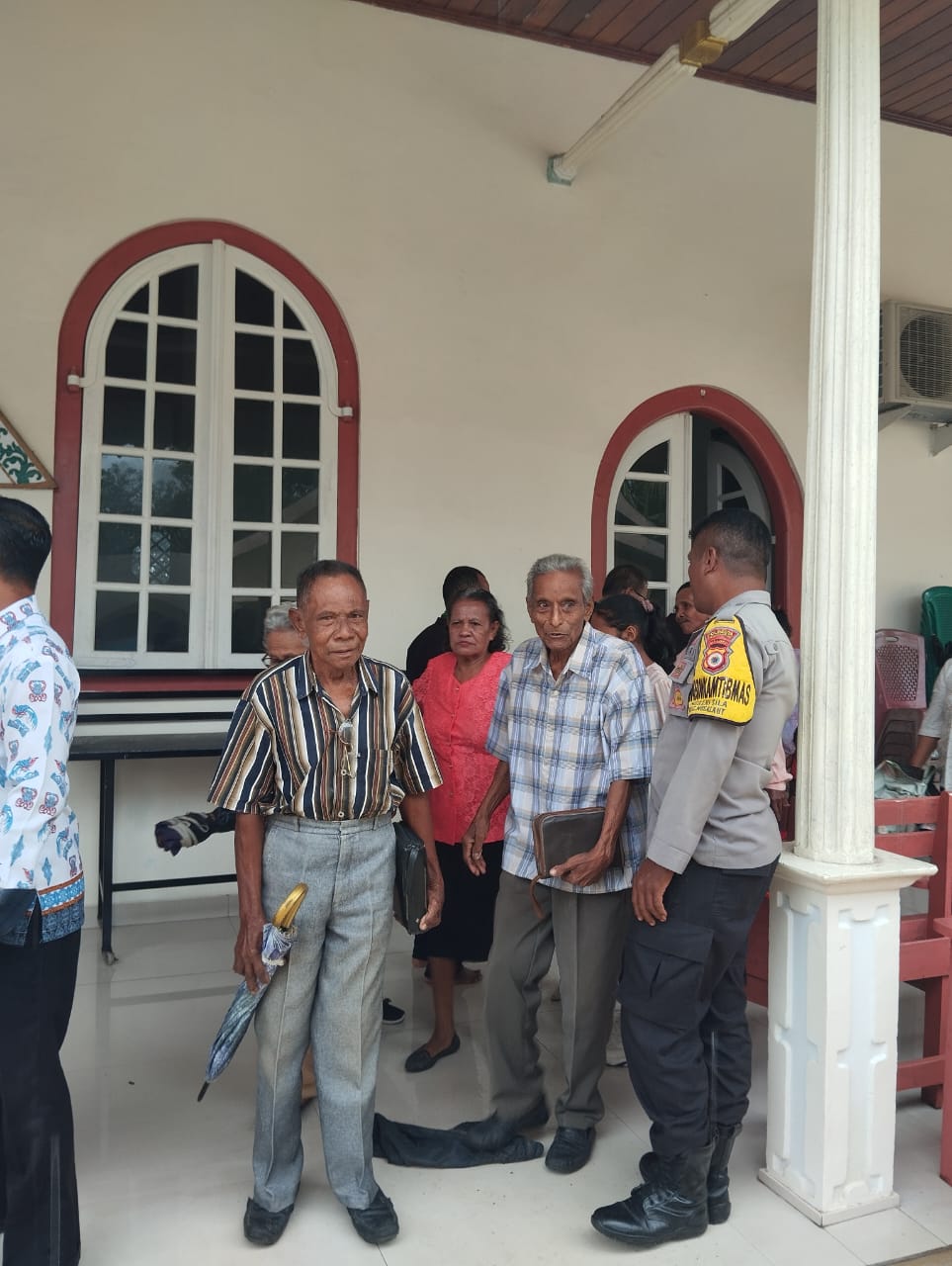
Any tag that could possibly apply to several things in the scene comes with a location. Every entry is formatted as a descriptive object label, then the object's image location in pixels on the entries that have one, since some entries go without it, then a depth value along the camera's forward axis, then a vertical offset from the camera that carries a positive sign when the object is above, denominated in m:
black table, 4.17 -0.48
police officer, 2.26 -0.53
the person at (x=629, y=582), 4.84 +0.33
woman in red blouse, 3.23 -0.45
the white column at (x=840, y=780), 2.44 -0.34
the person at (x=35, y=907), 1.88 -0.52
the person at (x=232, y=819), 2.69 -0.50
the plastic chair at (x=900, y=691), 6.16 -0.24
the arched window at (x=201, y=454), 4.71 +0.92
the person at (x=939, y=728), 4.41 -0.34
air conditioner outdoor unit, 6.07 +1.80
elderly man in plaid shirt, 2.64 -0.55
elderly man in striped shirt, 2.26 -0.52
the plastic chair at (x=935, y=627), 6.32 +0.17
